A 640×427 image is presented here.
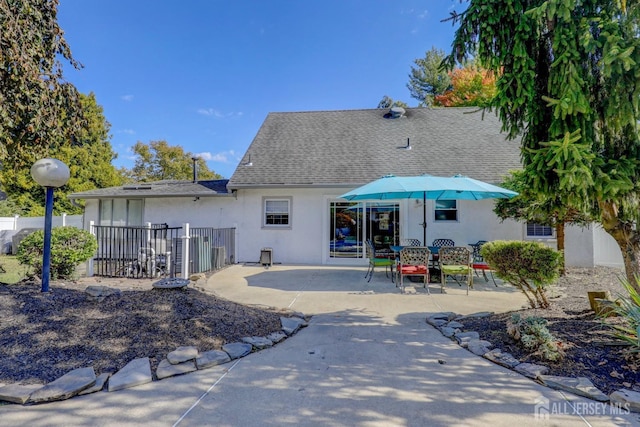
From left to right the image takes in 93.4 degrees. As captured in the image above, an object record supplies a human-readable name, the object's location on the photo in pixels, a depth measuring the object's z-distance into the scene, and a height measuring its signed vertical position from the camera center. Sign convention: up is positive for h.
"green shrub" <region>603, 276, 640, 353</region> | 3.15 -1.06
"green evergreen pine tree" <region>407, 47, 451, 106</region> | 25.58 +12.91
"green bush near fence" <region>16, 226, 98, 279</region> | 6.44 -0.52
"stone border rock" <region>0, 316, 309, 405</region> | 2.57 -1.43
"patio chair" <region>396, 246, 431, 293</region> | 6.89 -0.74
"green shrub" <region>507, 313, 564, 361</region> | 3.19 -1.24
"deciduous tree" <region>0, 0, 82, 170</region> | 4.95 +2.59
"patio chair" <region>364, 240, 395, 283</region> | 7.83 -0.88
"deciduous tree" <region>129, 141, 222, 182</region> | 28.53 +6.13
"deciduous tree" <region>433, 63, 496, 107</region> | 19.53 +9.41
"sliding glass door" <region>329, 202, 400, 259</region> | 10.72 +0.05
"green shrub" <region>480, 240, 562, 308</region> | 4.50 -0.55
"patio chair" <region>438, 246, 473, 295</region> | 6.85 -0.72
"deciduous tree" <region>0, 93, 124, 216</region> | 21.48 +4.10
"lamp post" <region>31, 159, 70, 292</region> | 5.03 +0.78
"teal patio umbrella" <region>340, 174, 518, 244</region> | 6.46 +0.89
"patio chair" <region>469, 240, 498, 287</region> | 7.47 -0.90
